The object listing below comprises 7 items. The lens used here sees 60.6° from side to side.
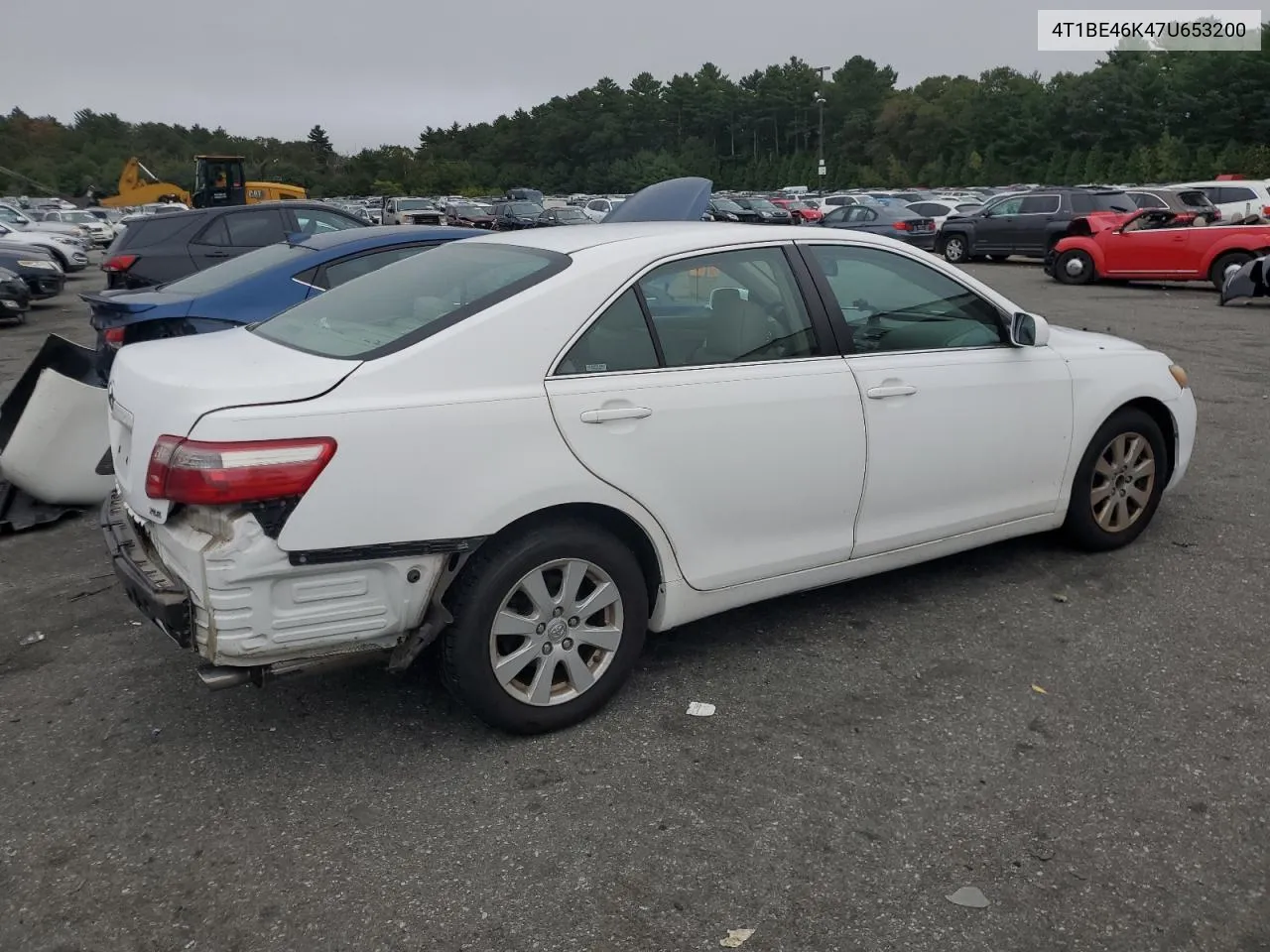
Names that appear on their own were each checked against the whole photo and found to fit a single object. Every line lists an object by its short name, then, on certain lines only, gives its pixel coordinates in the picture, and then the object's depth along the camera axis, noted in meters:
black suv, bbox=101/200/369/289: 11.59
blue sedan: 6.64
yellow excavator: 37.34
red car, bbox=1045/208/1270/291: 17.09
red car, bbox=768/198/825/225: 33.87
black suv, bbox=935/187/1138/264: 22.88
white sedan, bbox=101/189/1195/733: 3.09
